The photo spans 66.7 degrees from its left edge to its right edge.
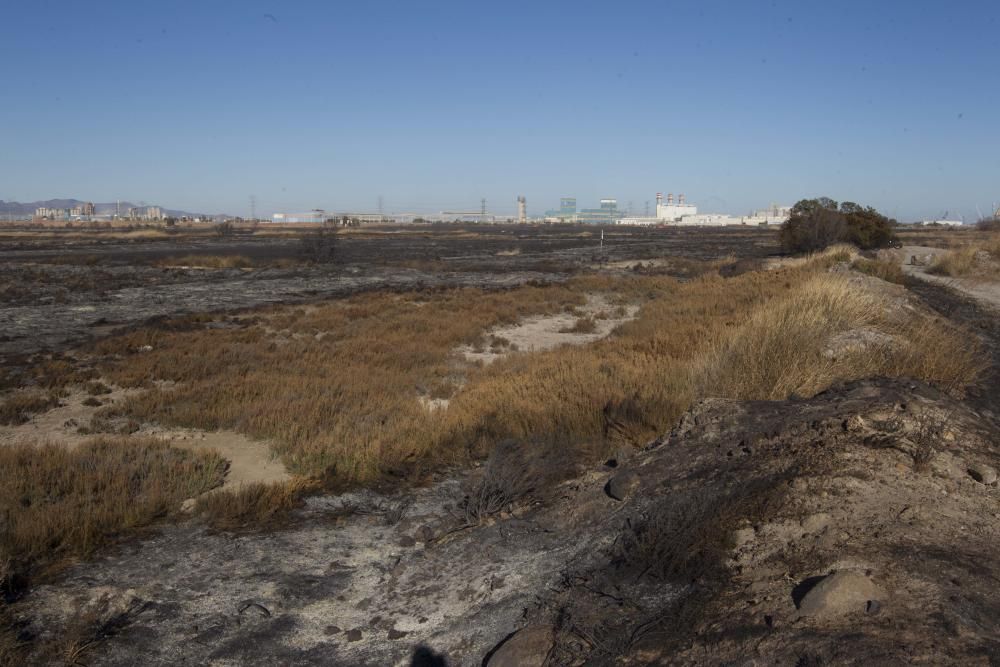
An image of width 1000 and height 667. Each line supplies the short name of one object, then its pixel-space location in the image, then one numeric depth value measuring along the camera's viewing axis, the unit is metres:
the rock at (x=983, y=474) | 5.12
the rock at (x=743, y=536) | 4.50
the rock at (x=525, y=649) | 3.95
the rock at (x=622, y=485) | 5.91
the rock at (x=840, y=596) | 3.57
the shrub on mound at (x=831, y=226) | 41.03
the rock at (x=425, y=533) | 6.13
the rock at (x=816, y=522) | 4.49
